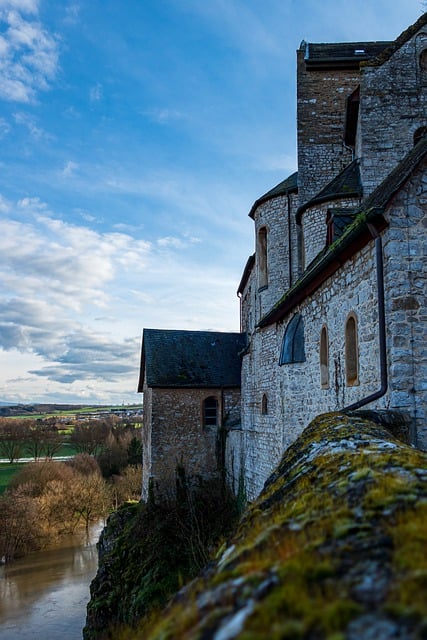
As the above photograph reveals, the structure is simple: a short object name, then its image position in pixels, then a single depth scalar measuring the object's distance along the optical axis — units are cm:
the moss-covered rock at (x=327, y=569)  159
